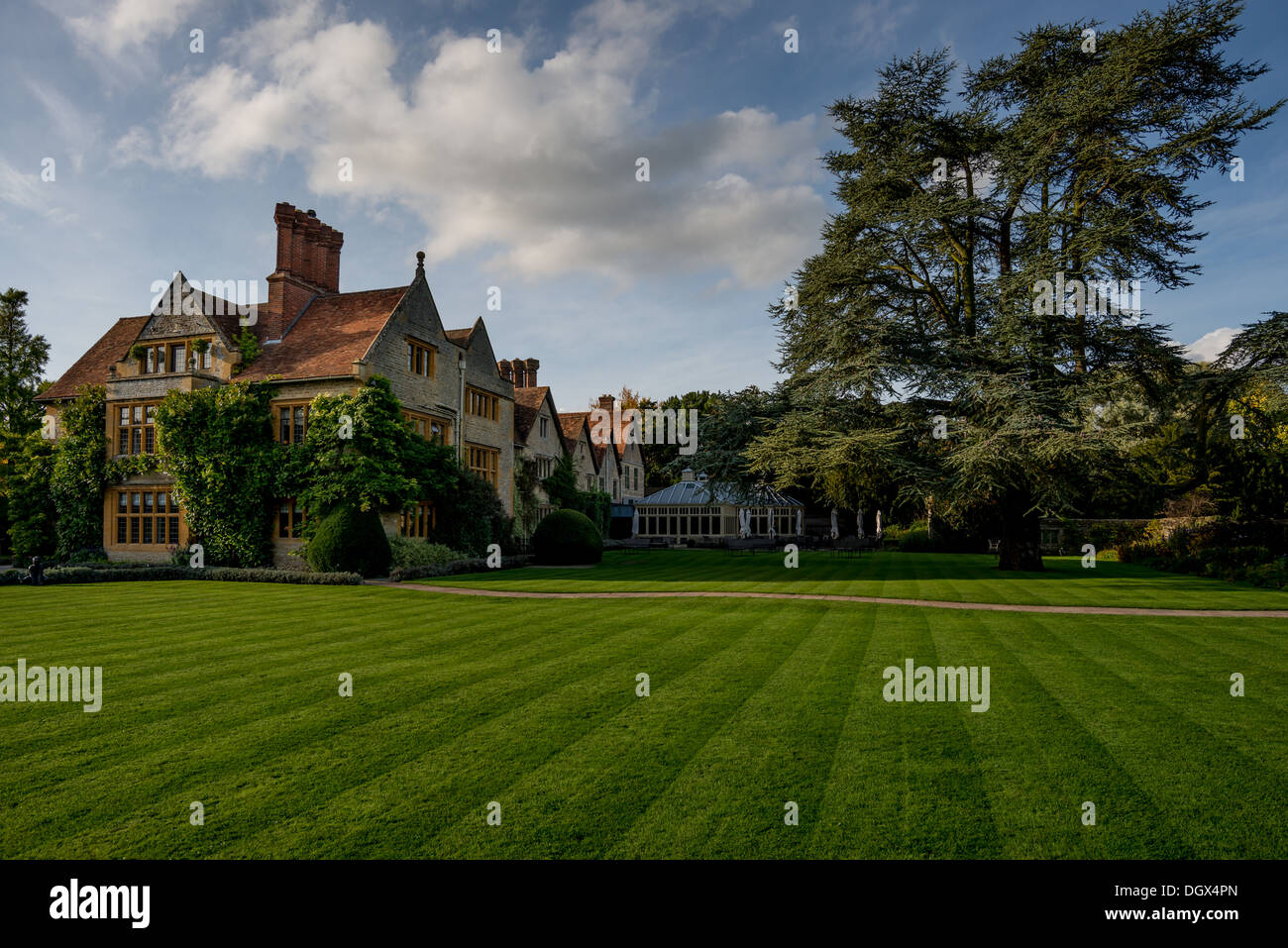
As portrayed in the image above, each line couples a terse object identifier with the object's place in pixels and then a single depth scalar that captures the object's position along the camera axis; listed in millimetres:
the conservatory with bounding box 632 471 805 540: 53406
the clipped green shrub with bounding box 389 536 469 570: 24516
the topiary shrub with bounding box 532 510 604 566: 29938
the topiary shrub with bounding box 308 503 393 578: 22470
